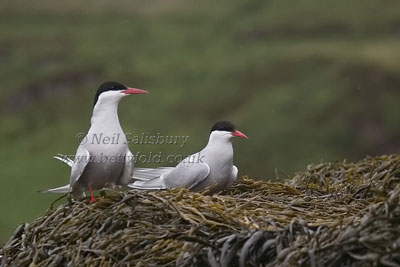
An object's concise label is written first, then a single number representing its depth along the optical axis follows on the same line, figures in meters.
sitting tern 13.91
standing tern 13.47
